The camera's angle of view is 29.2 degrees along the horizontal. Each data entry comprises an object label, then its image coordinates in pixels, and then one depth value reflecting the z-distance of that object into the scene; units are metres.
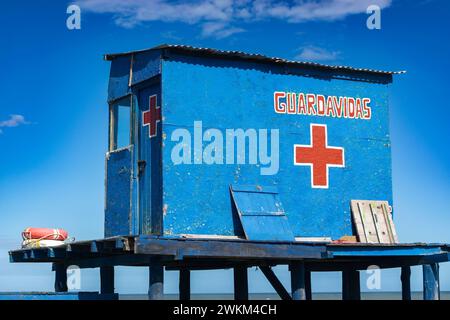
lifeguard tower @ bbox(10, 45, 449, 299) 19.19
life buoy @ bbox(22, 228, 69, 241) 22.48
